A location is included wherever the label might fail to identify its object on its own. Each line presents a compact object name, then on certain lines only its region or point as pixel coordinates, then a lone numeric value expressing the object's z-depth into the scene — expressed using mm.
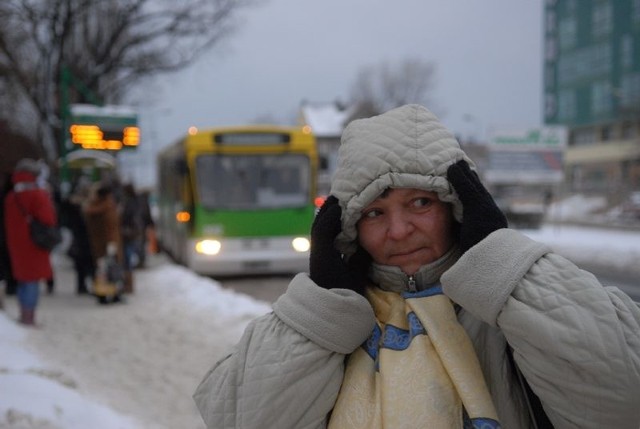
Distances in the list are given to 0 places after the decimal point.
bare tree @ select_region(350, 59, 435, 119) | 66750
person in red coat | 7891
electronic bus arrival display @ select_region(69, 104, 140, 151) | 14844
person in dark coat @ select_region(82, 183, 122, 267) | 10188
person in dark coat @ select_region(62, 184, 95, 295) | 11242
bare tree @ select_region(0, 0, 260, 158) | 18516
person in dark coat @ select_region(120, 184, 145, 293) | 11703
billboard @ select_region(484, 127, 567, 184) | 33812
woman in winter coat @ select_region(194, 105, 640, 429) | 1448
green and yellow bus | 13094
